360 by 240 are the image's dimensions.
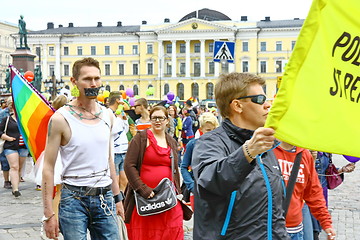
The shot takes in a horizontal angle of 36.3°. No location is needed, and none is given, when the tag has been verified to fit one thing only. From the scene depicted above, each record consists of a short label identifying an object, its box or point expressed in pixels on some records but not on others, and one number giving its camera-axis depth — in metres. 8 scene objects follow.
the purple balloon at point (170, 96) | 21.64
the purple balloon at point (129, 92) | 15.87
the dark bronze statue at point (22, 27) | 29.83
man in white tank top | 3.87
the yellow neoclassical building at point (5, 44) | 102.31
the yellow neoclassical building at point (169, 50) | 82.75
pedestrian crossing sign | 9.47
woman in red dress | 5.24
